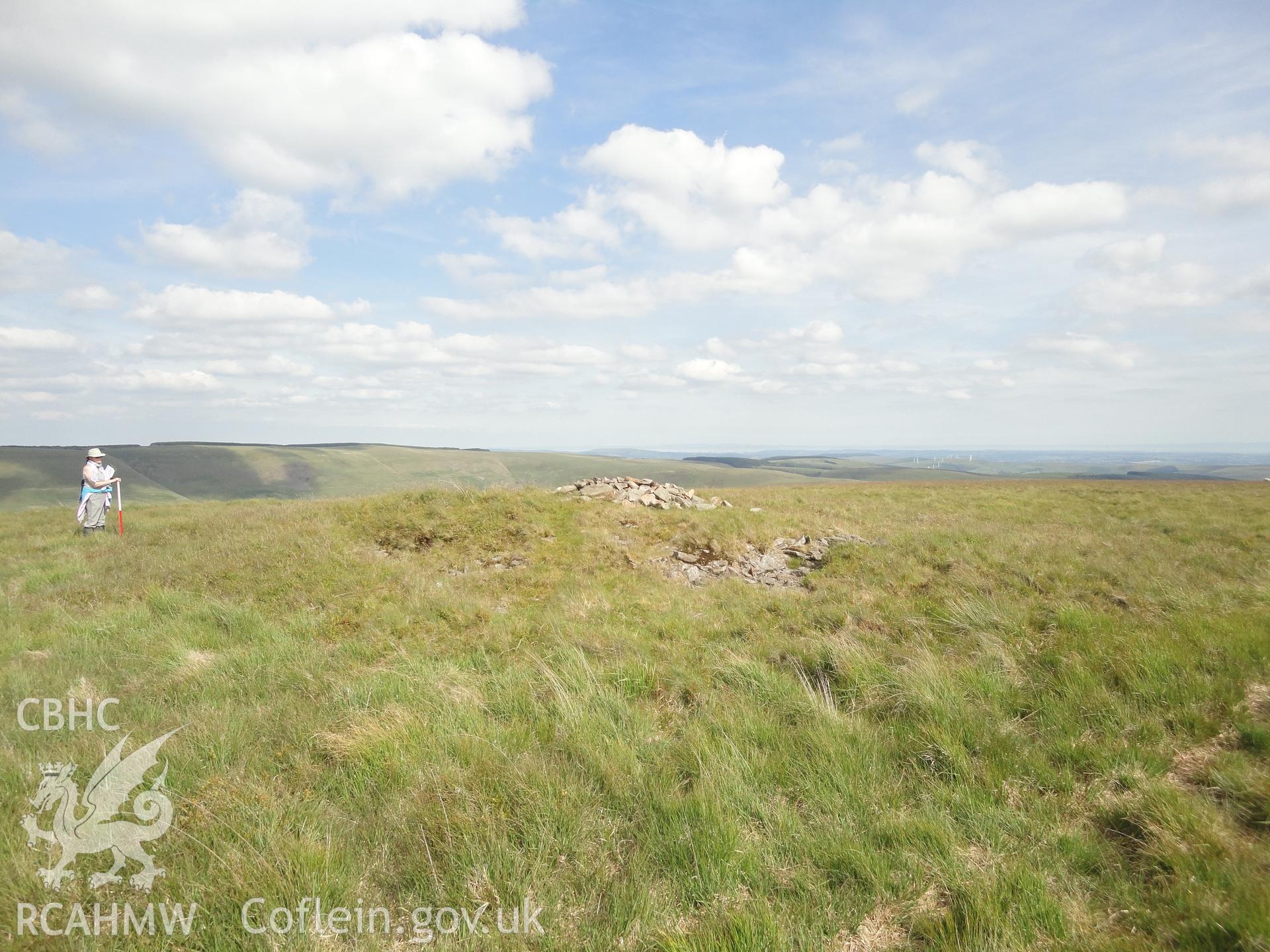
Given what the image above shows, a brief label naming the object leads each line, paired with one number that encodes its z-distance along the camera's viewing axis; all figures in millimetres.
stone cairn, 19969
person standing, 17703
